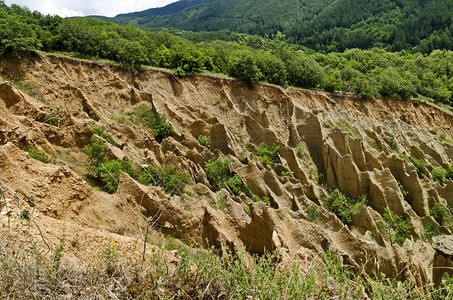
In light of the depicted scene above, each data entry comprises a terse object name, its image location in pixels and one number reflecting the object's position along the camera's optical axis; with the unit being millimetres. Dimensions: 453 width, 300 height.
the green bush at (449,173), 34672
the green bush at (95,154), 17594
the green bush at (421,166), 33109
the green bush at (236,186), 23434
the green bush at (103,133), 21462
